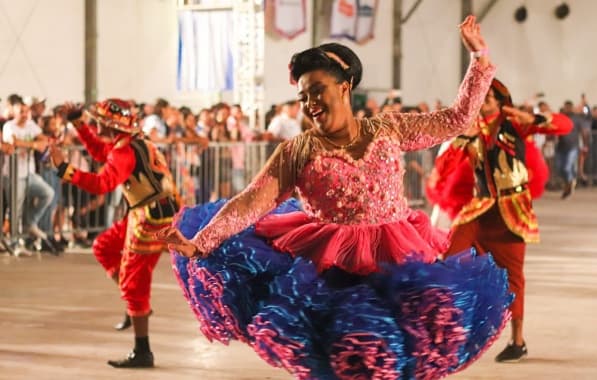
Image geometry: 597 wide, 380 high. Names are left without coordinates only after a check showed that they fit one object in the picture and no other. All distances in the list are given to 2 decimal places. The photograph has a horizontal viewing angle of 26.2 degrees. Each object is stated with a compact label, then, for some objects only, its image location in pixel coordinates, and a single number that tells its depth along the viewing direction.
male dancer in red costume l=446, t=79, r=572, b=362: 8.05
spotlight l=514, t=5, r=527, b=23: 32.03
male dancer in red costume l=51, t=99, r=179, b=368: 7.94
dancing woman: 4.72
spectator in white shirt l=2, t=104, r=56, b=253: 13.59
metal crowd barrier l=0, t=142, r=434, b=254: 13.71
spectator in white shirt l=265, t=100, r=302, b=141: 17.72
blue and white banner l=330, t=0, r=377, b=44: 25.27
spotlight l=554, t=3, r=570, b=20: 32.22
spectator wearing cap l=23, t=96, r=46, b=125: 14.58
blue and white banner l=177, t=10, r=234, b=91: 18.95
